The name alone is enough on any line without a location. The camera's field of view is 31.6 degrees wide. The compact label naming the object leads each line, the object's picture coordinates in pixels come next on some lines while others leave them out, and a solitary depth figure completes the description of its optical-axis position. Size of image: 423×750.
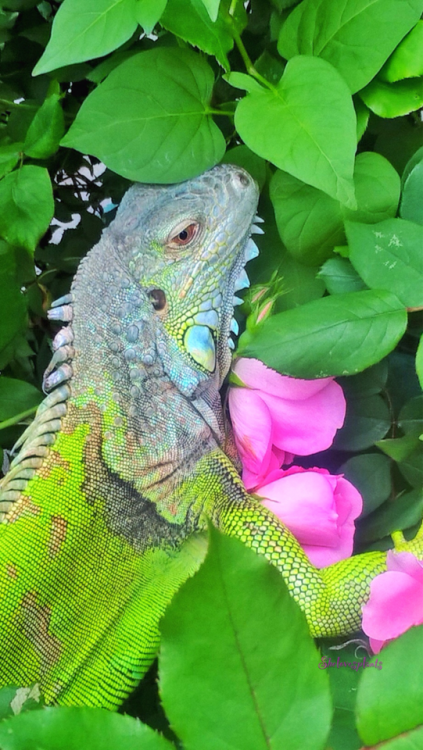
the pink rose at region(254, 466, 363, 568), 0.27
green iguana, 0.29
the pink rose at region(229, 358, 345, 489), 0.27
